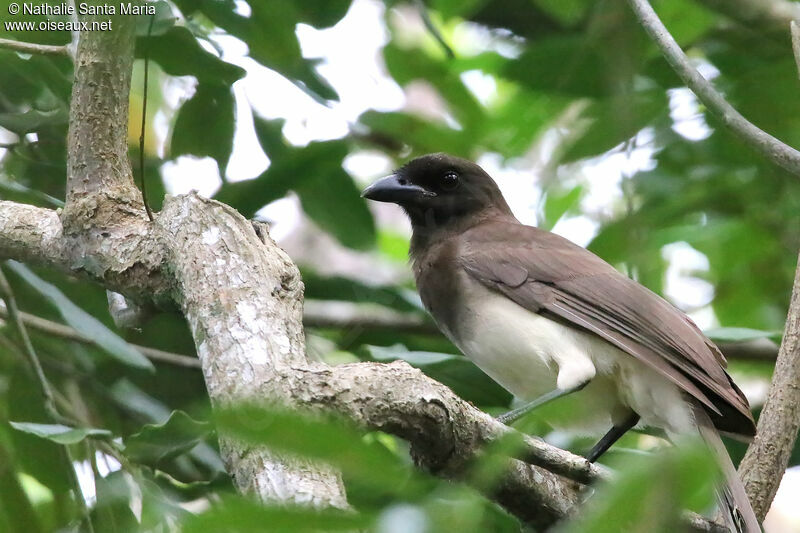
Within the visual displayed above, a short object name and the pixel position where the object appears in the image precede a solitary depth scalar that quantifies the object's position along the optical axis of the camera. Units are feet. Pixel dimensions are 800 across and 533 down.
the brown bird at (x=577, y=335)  25.11
